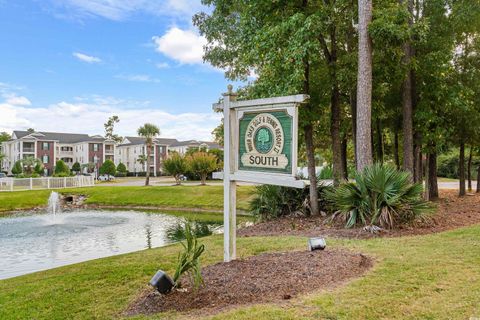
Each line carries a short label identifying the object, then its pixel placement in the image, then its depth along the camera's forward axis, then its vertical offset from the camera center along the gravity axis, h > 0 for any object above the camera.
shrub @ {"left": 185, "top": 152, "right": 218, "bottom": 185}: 31.75 +0.12
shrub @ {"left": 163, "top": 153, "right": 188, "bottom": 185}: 33.47 -0.03
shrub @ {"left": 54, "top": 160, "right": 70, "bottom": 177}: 40.78 -0.16
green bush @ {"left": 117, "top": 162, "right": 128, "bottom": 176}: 55.44 -0.30
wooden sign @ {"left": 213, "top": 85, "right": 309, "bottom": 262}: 4.07 +0.24
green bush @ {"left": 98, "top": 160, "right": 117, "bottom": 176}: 46.50 -0.24
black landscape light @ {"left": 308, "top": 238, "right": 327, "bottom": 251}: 5.27 -1.17
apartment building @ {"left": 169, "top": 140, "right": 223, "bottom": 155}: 66.62 +3.83
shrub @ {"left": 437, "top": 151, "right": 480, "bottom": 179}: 32.12 -0.27
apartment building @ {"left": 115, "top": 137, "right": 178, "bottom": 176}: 62.81 +2.39
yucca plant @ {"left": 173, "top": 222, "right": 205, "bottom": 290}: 3.73 -1.05
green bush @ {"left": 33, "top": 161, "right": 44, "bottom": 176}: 43.81 -0.26
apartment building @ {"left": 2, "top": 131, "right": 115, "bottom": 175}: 55.03 +2.93
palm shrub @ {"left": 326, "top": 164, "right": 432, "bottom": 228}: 7.46 -0.76
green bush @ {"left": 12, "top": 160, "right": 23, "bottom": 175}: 45.62 -0.25
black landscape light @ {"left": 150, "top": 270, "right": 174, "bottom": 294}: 3.70 -1.20
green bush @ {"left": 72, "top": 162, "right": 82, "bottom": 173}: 54.57 -0.08
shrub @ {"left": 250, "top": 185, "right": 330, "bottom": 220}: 10.64 -1.05
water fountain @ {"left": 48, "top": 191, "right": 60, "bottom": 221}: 23.09 -2.30
